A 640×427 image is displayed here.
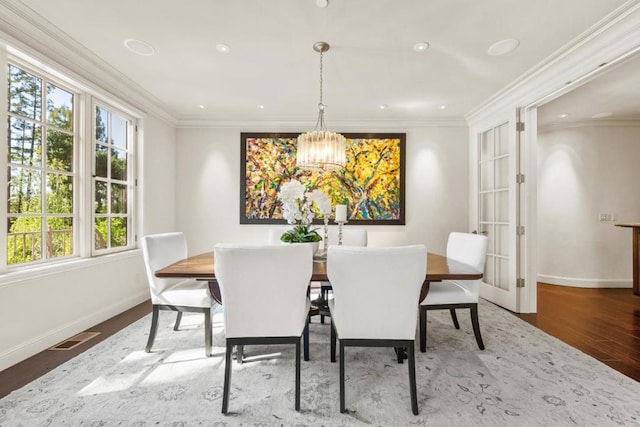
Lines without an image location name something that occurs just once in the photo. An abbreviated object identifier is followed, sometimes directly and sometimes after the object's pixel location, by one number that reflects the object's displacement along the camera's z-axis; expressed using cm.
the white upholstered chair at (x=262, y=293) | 153
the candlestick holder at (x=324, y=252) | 236
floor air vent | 230
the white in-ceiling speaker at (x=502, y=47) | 232
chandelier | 258
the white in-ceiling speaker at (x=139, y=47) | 235
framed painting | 416
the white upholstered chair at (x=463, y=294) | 222
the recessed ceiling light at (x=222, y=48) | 238
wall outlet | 427
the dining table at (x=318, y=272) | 178
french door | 324
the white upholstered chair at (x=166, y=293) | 213
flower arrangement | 214
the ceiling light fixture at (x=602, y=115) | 394
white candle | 241
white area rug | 152
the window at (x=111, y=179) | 296
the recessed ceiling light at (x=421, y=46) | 234
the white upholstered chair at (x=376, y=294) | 151
